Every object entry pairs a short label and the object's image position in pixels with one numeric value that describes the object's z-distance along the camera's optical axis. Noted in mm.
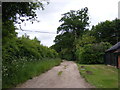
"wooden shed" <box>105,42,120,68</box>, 16125
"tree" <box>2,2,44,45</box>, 6127
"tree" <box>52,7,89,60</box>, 41881
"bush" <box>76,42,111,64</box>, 24368
